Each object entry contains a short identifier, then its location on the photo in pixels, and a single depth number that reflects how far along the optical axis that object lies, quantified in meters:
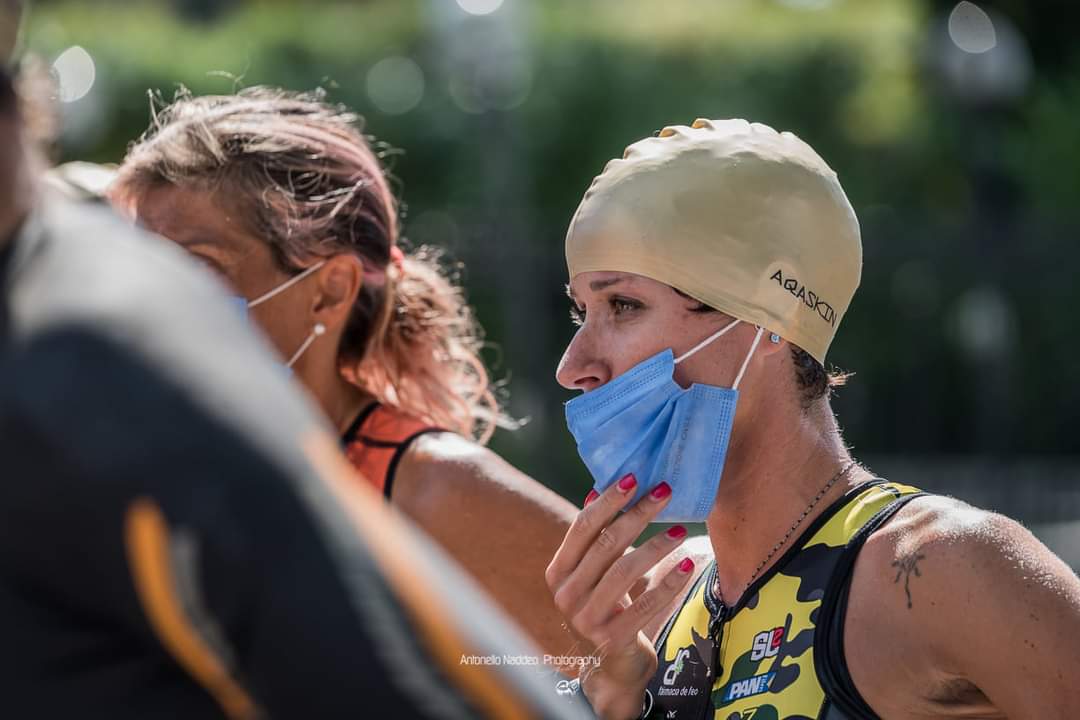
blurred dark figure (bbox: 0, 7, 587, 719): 2.28
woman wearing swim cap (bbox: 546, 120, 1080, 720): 5.20
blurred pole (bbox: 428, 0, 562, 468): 24.67
